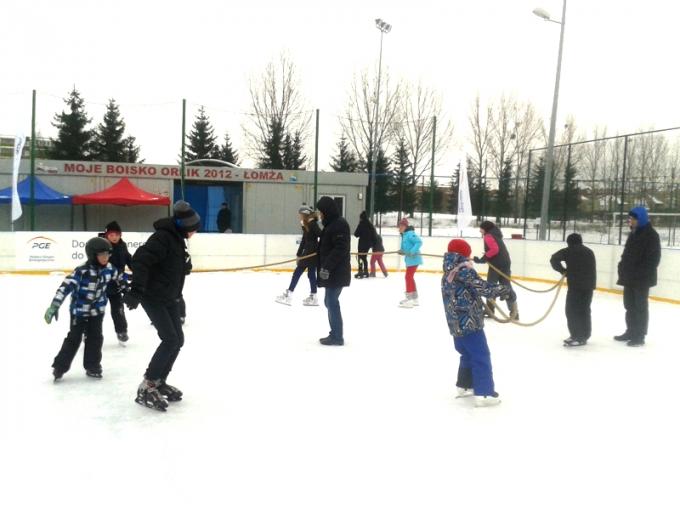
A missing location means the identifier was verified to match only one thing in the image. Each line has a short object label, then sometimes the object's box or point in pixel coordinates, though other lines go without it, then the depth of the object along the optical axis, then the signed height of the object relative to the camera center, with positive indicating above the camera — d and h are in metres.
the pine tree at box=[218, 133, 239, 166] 39.19 +3.73
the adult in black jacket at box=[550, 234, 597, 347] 6.64 -0.59
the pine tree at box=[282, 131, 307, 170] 28.12 +2.74
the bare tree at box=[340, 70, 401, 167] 29.66 +4.43
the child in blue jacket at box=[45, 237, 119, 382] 4.76 -0.68
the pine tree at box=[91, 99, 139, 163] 37.55 +3.93
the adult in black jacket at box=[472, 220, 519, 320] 8.18 -0.33
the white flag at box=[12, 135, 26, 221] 13.11 +0.74
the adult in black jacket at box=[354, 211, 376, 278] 13.73 -0.44
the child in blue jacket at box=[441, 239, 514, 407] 4.42 -0.61
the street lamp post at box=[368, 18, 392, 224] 24.94 +7.63
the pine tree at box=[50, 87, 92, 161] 36.56 +4.25
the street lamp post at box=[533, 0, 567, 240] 15.21 +1.82
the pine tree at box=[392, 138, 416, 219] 20.47 +0.87
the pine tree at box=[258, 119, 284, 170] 28.07 +3.09
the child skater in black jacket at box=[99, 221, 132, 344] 6.26 -0.58
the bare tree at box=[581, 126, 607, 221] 14.75 +1.48
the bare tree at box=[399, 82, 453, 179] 30.00 +3.77
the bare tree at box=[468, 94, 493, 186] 36.03 +4.93
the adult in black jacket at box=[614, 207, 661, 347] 6.70 -0.43
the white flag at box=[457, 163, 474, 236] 14.82 +0.43
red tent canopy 19.39 +0.35
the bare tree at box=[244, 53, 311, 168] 27.70 +4.10
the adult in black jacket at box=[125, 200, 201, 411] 4.08 -0.50
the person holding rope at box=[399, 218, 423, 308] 9.38 -0.59
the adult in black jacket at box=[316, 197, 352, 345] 6.34 -0.43
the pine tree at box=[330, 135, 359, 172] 30.30 +2.79
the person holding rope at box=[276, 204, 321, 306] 9.23 -0.59
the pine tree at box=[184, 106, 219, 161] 40.91 +4.41
